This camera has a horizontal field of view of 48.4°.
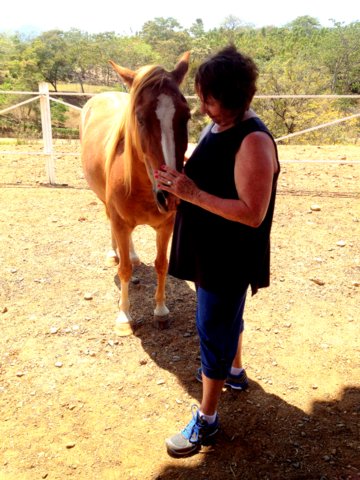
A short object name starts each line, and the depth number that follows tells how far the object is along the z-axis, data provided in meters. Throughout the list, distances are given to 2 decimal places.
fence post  6.32
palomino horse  2.07
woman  1.50
